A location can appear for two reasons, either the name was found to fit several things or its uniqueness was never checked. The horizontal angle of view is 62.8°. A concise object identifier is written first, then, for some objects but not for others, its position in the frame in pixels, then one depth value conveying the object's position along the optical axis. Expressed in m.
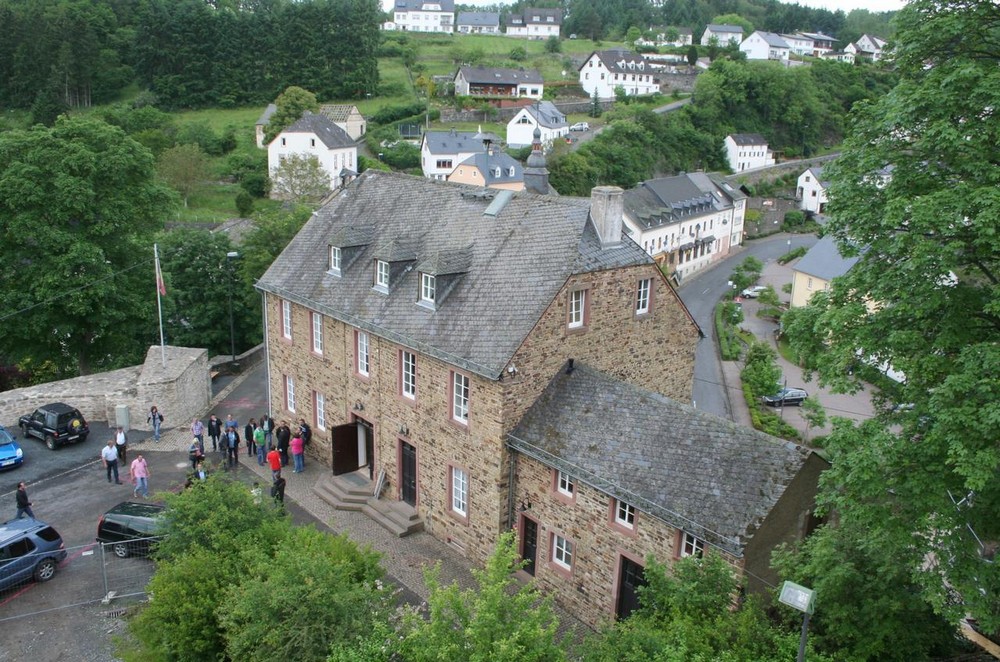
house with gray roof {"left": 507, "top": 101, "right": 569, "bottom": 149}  97.75
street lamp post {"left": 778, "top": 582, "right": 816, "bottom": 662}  11.02
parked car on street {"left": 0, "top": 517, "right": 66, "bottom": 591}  18.52
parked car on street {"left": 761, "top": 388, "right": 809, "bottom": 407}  42.50
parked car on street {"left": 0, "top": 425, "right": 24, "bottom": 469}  25.28
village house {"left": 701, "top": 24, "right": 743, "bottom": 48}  158.12
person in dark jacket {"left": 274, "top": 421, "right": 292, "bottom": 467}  25.86
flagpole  29.08
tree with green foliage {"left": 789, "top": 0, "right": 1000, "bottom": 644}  10.73
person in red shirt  24.02
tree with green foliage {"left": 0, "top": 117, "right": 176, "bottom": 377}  31.22
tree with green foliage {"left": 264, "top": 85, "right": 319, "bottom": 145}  87.69
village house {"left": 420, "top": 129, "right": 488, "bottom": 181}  83.56
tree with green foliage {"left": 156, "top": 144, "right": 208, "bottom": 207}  71.31
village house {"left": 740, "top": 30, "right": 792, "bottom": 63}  150.00
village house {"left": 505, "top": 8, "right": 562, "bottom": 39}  166.75
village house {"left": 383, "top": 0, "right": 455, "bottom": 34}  166.38
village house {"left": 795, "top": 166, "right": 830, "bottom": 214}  99.75
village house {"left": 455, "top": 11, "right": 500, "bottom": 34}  169.62
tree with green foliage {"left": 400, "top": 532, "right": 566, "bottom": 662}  11.45
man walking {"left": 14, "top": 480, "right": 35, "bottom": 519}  21.25
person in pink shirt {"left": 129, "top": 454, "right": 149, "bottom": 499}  23.45
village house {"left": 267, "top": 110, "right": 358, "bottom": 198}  80.62
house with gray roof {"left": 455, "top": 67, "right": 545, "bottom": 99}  115.75
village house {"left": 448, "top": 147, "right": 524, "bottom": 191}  73.19
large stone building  16.28
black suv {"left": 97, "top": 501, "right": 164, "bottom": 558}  20.12
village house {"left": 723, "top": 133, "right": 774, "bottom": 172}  112.50
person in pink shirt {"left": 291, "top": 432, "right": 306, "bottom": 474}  25.51
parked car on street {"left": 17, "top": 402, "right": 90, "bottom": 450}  26.92
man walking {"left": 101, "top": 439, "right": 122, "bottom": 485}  24.14
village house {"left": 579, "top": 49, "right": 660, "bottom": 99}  129.38
